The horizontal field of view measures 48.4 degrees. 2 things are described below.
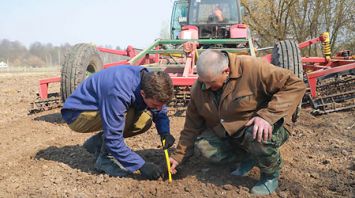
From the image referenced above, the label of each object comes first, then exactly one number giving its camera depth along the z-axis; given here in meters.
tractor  5.12
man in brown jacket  2.62
